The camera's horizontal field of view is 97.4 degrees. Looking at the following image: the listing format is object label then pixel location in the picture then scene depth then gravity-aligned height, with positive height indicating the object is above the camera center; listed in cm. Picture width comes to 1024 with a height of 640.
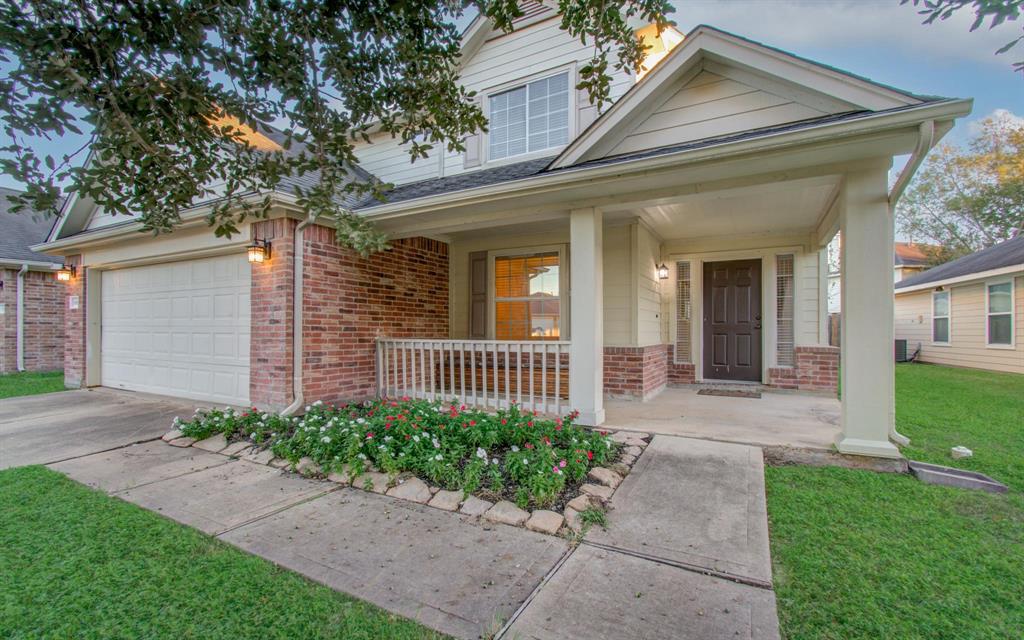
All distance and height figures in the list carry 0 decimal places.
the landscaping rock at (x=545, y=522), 270 -122
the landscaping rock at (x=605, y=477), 329 -115
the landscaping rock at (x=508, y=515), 281 -123
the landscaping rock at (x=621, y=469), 348 -115
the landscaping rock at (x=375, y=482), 335 -122
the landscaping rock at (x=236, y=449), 428 -123
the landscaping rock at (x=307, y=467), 369 -121
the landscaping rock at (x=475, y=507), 294 -122
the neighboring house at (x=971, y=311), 980 +33
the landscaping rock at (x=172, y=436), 468 -120
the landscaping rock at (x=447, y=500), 303 -123
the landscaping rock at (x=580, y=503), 291 -118
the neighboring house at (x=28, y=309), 1008 +28
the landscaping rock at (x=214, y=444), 439 -122
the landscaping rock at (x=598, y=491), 308 -118
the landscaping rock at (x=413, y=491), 318 -122
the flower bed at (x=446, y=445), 320 -104
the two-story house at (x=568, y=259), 370 +91
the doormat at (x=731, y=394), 658 -105
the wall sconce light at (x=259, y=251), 545 +86
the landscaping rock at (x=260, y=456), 403 -123
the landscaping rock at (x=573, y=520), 271 -122
